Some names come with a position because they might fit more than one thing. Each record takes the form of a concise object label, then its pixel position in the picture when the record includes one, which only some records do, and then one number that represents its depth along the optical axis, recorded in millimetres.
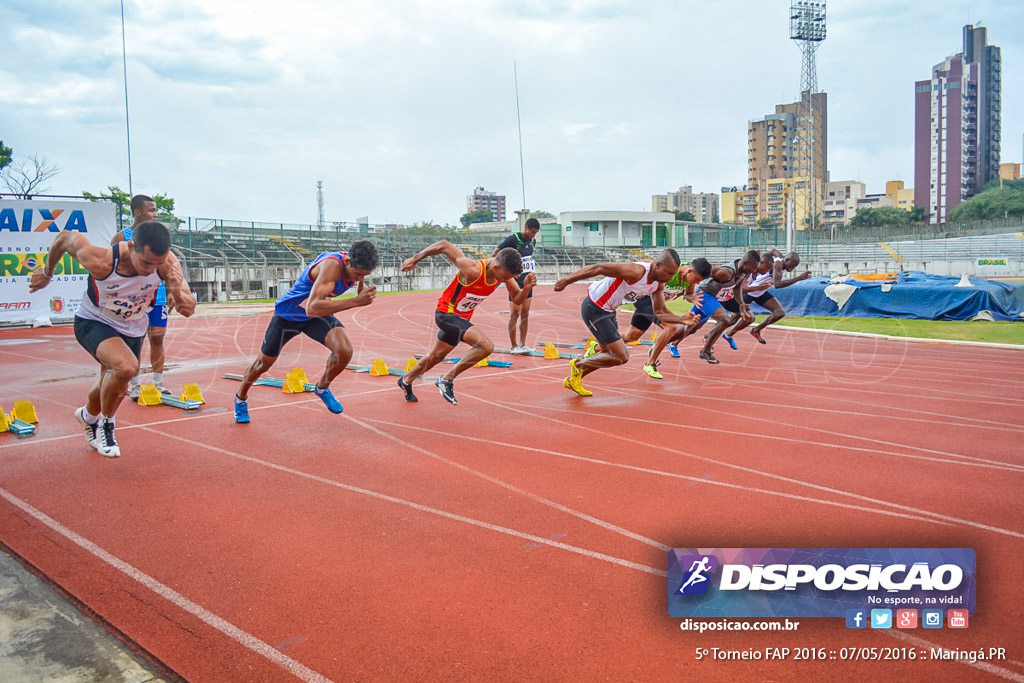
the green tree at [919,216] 87612
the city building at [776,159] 130250
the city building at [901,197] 142750
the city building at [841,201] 143750
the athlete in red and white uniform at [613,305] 8508
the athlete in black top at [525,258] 11082
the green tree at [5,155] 35500
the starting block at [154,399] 8188
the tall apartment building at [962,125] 120438
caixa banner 17713
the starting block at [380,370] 10648
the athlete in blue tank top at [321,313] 6422
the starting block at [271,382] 9661
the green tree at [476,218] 131000
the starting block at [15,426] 6797
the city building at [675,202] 194375
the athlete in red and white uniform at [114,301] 5457
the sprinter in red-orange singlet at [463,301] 7566
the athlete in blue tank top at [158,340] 8578
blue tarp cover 18828
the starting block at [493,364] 11500
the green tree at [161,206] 30094
